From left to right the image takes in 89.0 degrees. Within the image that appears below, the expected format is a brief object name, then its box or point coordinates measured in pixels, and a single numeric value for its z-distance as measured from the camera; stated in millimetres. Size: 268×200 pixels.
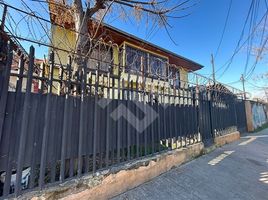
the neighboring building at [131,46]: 4050
